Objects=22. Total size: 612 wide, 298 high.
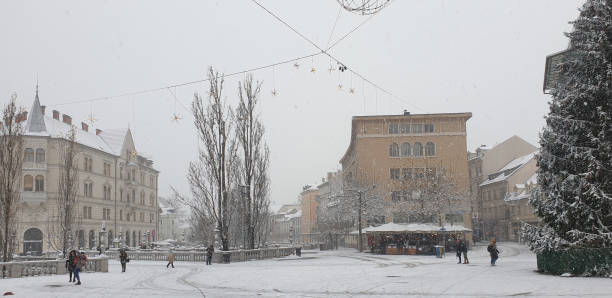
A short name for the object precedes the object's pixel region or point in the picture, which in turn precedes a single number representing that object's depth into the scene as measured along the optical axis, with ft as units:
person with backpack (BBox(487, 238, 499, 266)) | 84.99
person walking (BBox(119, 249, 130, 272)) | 87.86
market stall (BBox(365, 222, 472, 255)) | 137.80
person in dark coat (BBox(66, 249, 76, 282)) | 65.16
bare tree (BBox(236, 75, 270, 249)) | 123.75
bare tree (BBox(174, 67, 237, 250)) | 113.70
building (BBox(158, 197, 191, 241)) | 427.74
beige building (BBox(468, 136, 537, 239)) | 261.44
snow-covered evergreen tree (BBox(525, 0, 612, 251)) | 61.52
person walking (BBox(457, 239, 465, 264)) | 96.17
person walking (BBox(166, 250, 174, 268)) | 98.50
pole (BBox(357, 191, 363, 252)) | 160.81
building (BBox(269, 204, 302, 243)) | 450.50
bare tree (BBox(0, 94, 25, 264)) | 77.97
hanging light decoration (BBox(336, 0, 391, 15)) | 38.31
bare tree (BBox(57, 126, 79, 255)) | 104.42
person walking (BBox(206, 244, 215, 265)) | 103.53
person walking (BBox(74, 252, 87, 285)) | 64.81
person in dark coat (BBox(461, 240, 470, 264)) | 94.53
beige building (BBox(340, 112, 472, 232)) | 195.11
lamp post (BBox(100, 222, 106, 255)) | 127.85
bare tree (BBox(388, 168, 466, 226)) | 169.20
